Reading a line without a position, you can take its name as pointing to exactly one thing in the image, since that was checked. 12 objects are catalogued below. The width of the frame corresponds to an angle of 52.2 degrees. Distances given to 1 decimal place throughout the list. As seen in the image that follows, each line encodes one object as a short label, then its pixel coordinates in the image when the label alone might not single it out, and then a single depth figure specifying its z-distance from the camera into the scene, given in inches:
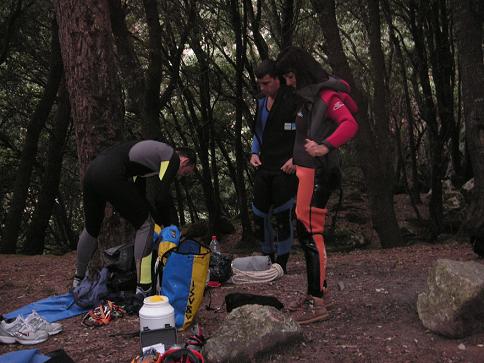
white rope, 211.3
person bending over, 180.5
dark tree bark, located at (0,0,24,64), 451.5
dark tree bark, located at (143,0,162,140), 359.9
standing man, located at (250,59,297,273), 215.5
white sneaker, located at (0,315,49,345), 157.2
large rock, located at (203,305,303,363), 131.4
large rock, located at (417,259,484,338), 133.1
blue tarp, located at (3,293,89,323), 182.7
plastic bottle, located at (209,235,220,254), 237.4
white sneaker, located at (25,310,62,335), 162.7
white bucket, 141.8
